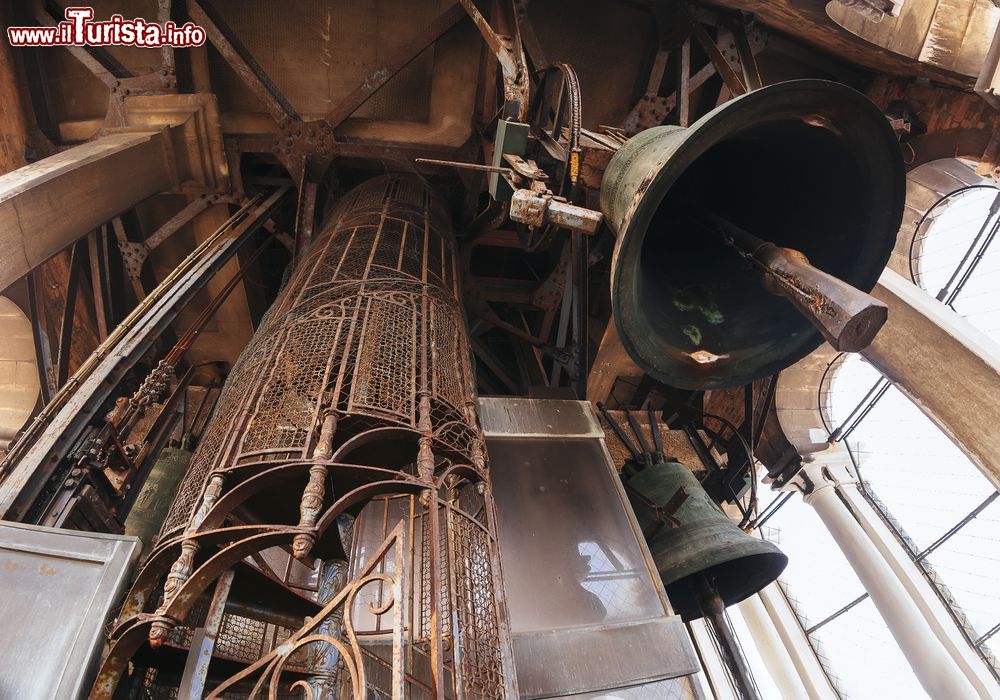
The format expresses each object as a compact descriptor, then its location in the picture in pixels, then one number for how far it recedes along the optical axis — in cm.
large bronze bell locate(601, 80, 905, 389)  230
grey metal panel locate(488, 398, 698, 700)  280
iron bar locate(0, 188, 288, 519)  249
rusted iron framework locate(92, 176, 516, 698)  170
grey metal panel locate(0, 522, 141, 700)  168
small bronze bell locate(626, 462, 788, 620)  358
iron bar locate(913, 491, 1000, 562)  773
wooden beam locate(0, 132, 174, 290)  337
